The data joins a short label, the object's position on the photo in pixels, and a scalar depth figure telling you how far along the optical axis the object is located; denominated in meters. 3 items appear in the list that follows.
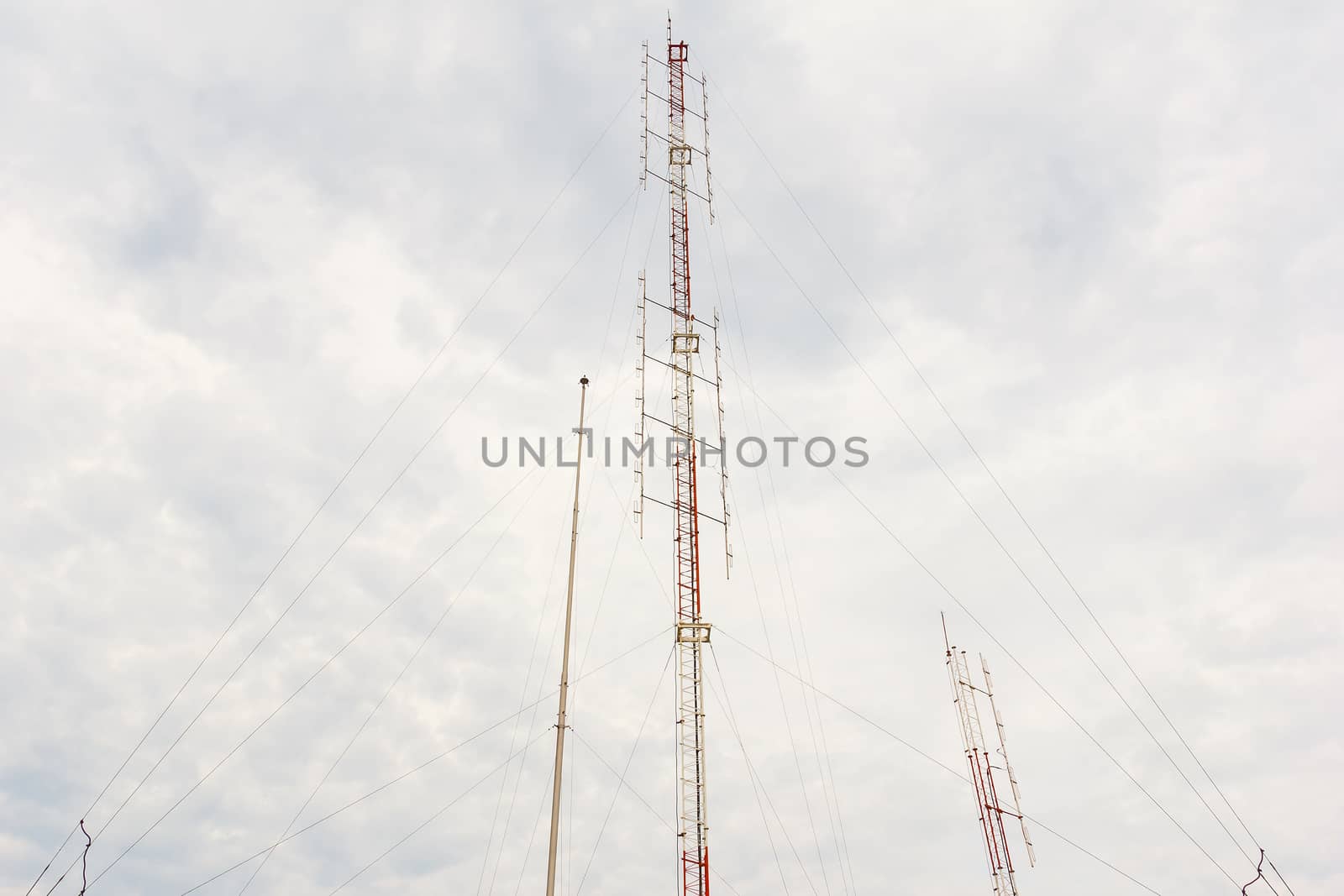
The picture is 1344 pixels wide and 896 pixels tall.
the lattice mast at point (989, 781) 58.72
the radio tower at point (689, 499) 48.22
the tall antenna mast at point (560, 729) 36.09
